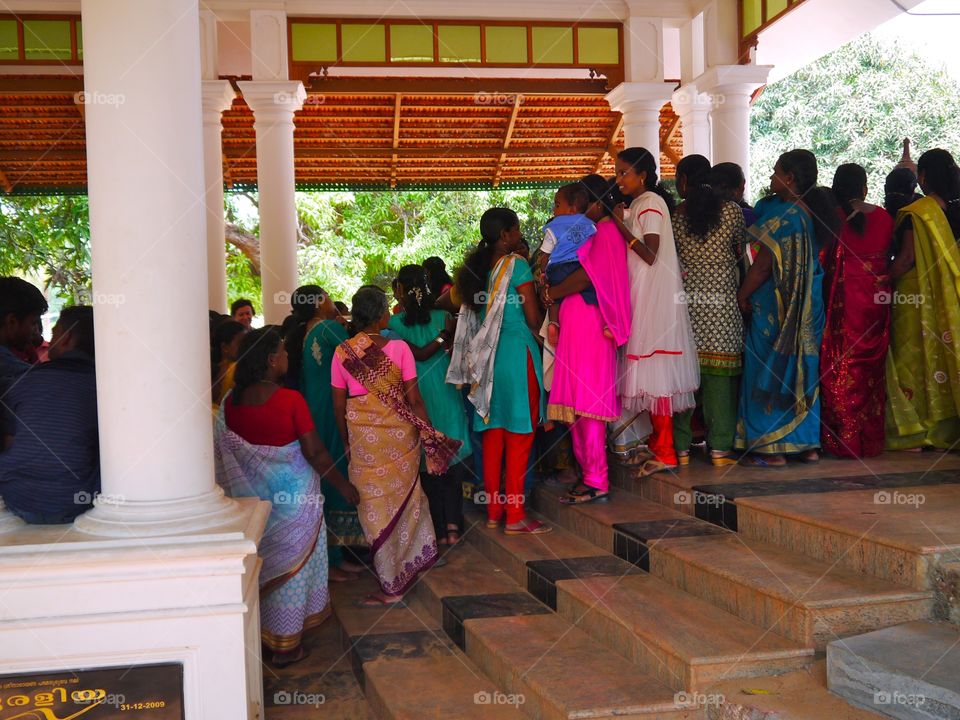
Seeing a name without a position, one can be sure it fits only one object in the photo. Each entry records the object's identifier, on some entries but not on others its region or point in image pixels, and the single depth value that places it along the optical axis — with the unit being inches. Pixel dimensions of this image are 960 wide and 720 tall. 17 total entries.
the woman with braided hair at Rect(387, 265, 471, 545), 181.9
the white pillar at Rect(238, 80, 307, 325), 277.9
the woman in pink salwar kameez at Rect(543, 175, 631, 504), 166.7
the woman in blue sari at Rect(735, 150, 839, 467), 171.2
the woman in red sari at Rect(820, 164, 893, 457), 177.3
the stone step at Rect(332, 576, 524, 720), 125.4
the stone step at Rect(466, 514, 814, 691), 110.0
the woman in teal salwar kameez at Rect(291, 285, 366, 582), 186.9
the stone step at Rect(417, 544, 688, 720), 109.8
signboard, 106.1
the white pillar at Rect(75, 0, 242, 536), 110.9
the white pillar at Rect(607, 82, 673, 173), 302.7
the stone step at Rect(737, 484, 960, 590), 115.5
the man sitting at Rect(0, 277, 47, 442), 144.7
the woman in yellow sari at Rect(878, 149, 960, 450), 171.5
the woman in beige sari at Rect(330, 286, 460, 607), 164.1
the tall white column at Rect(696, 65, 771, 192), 283.3
